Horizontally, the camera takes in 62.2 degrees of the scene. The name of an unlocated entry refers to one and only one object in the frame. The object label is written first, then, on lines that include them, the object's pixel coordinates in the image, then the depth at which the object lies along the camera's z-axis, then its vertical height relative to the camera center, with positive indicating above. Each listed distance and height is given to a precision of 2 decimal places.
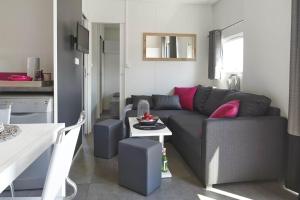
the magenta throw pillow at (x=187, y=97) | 4.59 -0.19
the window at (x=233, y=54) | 4.05 +0.58
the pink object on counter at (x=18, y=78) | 2.73 +0.09
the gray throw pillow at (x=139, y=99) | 4.58 -0.23
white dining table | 1.00 -0.31
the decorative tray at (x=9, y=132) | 1.44 -0.29
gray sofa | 2.37 -0.58
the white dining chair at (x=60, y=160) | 1.01 -0.33
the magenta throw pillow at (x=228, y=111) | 2.61 -0.25
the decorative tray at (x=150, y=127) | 2.85 -0.47
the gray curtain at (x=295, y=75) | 2.21 +0.11
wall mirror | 4.96 +0.81
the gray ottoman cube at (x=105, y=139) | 3.30 -0.71
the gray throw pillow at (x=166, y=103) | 4.52 -0.30
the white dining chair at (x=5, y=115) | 1.97 -0.23
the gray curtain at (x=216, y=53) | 4.54 +0.62
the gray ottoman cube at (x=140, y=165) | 2.28 -0.74
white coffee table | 2.65 -0.50
